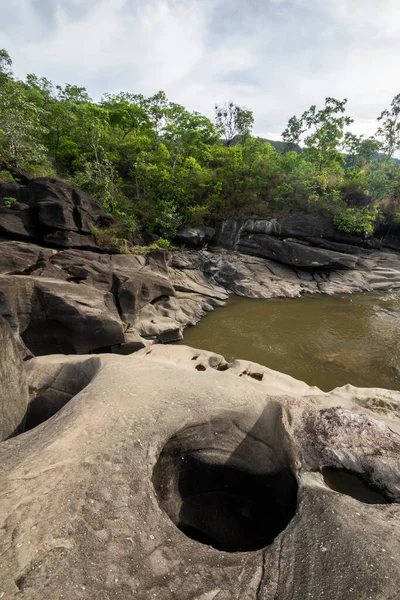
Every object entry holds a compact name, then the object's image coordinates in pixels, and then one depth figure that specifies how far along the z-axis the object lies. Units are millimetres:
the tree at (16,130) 15680
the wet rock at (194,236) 22941
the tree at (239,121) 35188
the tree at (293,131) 29766
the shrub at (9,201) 12492
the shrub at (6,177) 13748
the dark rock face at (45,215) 12256
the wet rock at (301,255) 21303
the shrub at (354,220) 21969
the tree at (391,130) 33969
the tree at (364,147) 34906
